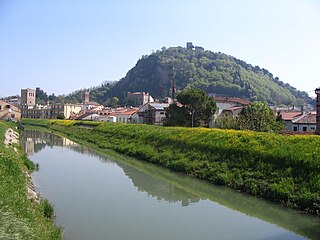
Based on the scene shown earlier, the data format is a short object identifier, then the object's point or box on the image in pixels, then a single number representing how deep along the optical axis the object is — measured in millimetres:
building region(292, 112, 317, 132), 40062
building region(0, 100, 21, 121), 78106
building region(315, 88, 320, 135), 33609
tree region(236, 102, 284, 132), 35375
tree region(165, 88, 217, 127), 41562
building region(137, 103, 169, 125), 58688
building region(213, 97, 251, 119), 49844
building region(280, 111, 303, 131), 44844
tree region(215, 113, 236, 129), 36375
